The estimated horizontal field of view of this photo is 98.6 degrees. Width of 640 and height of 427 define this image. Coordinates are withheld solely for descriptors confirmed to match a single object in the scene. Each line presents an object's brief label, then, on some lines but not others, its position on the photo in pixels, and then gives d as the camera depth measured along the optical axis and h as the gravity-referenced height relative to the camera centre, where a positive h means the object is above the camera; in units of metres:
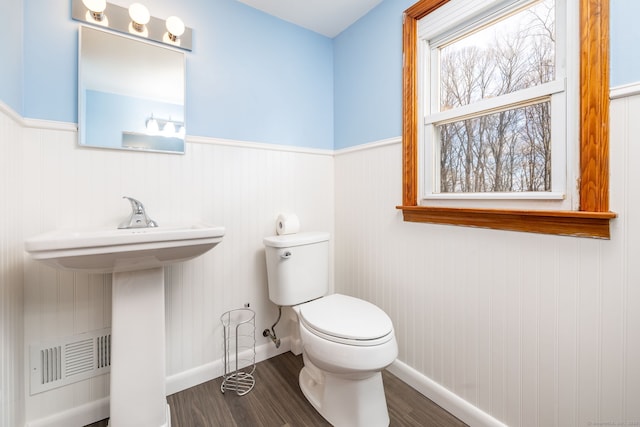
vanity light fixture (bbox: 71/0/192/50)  1.23 +0.91
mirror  1.25 +0.57
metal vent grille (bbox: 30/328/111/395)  1.16 -0.66
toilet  1.10 -0.54
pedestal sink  1.00 -0.42
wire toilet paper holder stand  1.54 -0.82
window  0.92 +0.40
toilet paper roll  1.72 -0.08
